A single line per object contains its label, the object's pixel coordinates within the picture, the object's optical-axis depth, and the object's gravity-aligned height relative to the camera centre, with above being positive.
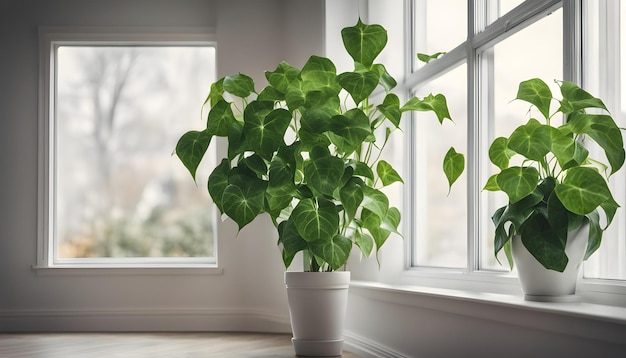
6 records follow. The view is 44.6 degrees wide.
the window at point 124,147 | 4.99 +0.27
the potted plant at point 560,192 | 1.84 -0.01
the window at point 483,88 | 2.07 +0.33
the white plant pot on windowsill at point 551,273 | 1.95 -0.23
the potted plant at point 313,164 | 2.90 +0.10
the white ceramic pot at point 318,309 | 3.20 -0.51
